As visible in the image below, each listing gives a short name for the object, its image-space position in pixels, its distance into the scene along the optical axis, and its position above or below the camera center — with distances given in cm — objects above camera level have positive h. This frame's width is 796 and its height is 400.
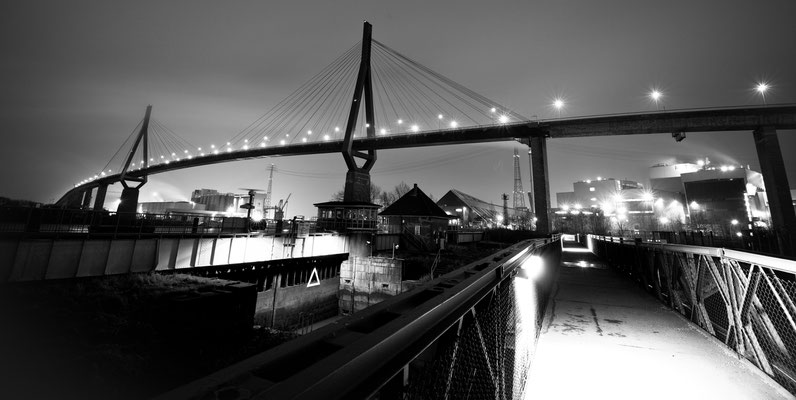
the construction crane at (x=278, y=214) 5285 +371
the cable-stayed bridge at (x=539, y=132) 3231 +1530
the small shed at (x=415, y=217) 3603 +252
